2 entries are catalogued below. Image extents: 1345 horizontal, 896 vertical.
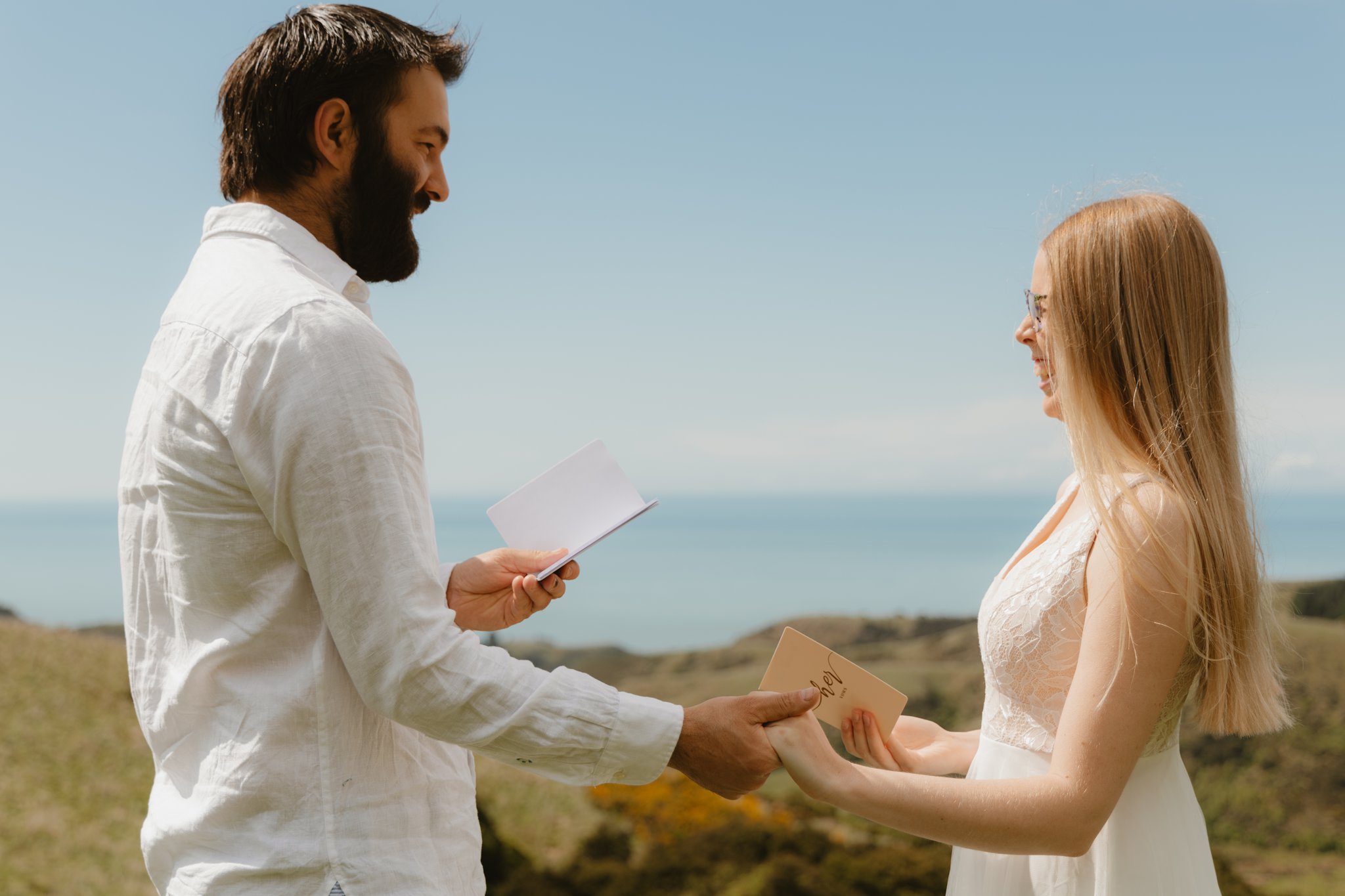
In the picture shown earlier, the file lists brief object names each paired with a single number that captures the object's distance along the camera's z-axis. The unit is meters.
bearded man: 1.32
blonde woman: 1.55
